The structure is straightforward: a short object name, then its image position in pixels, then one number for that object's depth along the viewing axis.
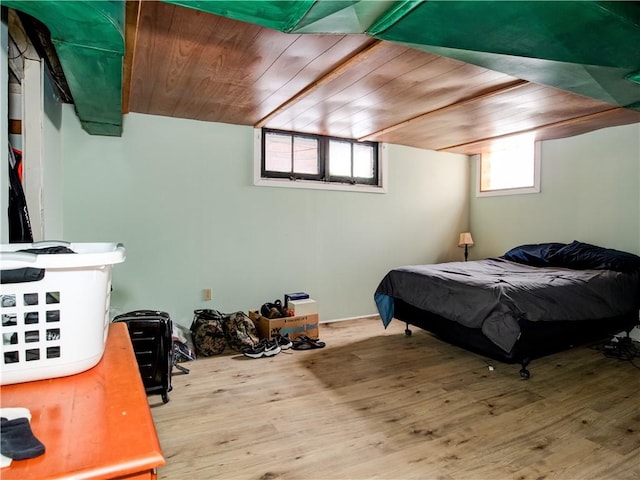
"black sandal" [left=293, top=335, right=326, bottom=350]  3.46
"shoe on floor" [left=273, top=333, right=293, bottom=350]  3.42
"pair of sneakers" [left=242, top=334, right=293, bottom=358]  3.22
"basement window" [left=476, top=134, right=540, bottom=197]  4.49
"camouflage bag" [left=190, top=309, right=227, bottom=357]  3.23
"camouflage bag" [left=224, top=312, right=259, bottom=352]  3.35
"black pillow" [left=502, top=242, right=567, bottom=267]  3.98
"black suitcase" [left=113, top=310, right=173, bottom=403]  2.42
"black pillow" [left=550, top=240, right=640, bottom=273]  3.41
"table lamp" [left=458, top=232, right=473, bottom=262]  5.13
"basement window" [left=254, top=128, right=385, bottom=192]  4.05
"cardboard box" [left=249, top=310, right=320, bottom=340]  3.53
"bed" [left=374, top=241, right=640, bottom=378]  2.71
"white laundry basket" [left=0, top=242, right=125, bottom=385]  0.82
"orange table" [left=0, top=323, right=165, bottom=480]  0.57
